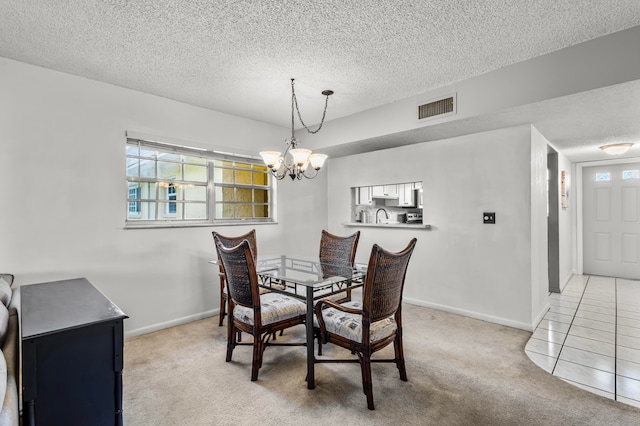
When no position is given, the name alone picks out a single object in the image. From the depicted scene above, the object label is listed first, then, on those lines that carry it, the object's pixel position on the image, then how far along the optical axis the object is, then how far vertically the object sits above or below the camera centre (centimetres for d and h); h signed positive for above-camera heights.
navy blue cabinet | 132 -67
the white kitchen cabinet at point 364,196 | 512 +30
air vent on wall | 321 +113
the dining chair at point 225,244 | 314 -35
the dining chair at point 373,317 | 197 -72
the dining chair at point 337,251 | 304 -40
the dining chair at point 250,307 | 222 -73
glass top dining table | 221 -49
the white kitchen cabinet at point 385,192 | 555 +40
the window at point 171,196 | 366 +23
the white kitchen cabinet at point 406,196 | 551 +32
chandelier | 279 +51
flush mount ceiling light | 426 +89
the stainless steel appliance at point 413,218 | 465 -7
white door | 543 -14
